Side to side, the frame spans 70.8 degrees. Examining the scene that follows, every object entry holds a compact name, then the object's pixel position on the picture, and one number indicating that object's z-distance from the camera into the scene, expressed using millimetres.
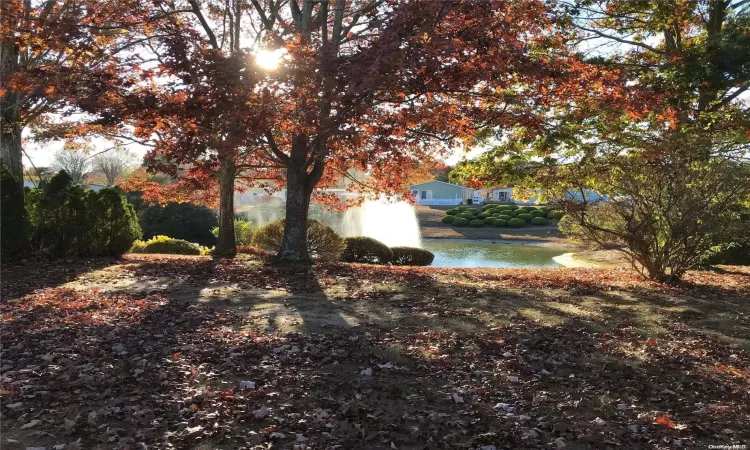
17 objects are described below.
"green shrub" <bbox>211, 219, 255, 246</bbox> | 20734
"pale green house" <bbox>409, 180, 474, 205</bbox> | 59906
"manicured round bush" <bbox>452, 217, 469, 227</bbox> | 39844
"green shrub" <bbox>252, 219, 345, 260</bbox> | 14789
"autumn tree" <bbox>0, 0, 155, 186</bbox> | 8477
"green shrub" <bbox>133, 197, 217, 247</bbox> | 22797
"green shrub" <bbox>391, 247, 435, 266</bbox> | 16812
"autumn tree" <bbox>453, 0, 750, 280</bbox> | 8852
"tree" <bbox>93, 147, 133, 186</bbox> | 44738
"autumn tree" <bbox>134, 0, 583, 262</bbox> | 6859
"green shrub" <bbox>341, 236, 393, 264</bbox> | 15828
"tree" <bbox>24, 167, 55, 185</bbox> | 33694
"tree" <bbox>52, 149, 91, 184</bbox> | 40906
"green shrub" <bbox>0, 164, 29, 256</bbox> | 10312
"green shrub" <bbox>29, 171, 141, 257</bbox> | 11203
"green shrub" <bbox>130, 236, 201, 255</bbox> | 17344
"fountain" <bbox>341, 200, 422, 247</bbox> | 28584
